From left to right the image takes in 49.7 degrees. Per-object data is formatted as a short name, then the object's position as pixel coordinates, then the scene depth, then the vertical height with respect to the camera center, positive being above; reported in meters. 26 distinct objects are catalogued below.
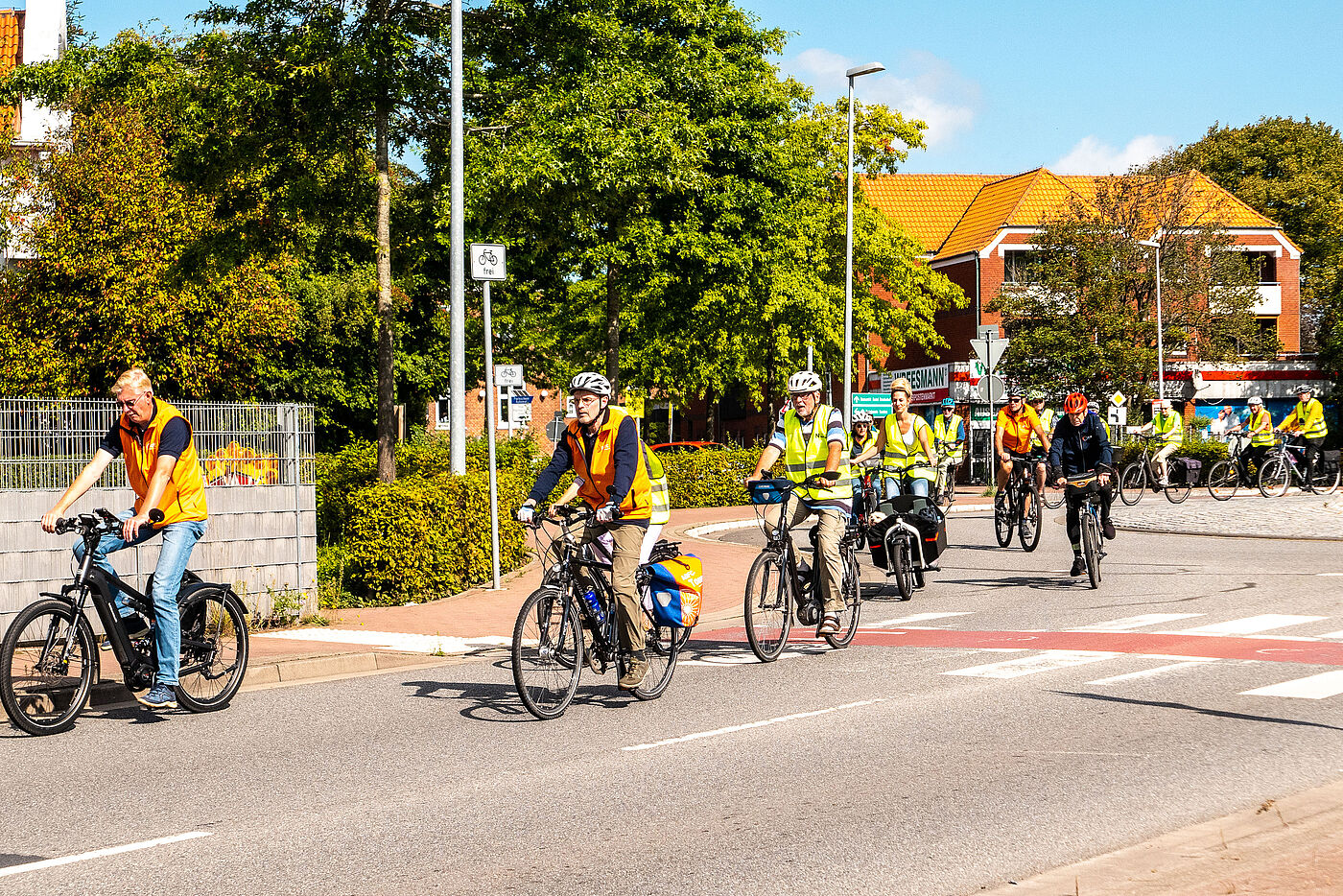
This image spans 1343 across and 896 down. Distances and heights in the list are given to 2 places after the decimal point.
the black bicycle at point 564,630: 8.08 -1.11
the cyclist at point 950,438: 26.53 -0.15
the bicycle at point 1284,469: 29.20 -0.88
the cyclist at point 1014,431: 18.55 -0.02
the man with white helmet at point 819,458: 10.41 -0.19
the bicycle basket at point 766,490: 9.80 -0.39
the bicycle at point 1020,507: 19.00 -1.05
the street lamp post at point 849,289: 35.19 +3.58
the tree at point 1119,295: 46.09 +4.40
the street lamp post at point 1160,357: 45.72 +2.23
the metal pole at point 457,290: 15.82 +1.66
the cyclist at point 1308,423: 28.91 +0.05
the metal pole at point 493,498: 14.15 -0.61
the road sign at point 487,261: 14.45 +1.76
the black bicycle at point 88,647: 7.88 -1.18
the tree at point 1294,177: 65.06 +12.03
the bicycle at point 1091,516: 14.48 -0.89
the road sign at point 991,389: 28.03 +0.78
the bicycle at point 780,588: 10.17 -1.13
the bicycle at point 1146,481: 29.78 -1.18
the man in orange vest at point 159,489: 8.39 -0.28
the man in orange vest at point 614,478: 8.34 -0.25
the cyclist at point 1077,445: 14.43 -0.17
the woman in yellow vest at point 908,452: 14.70 -0.22
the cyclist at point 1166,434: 30.14 -0.14
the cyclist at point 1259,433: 29.00 -0.15
